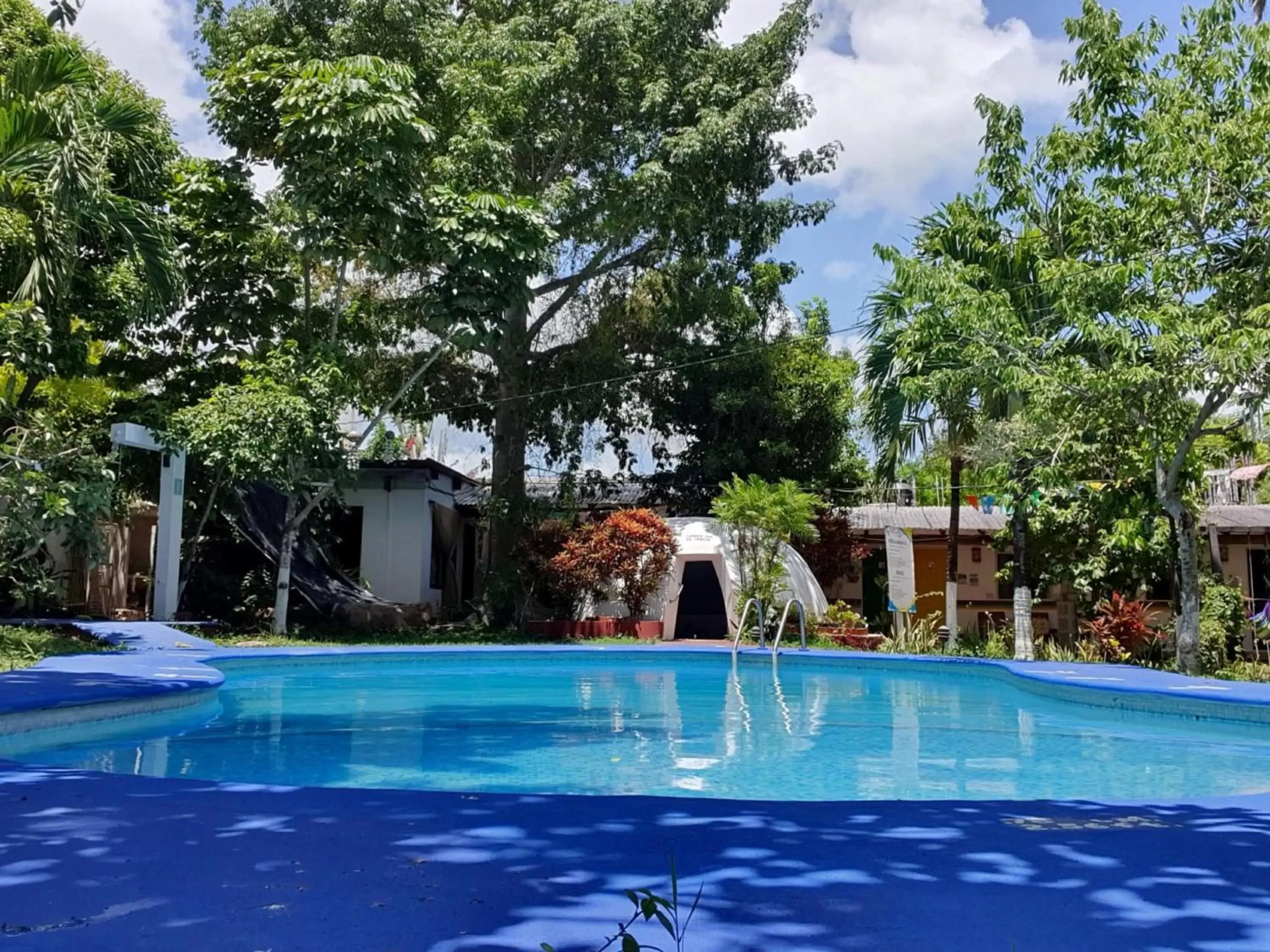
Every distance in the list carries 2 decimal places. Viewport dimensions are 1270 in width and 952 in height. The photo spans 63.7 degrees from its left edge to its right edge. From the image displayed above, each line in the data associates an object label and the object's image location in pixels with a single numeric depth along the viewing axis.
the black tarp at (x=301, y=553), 17.78
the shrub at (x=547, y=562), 18.22
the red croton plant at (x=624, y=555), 17.84
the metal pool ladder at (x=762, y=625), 14.54
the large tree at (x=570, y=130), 16.98
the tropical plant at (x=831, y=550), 19.25
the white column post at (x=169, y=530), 15.47
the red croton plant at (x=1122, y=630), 14.71
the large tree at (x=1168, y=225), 10.79
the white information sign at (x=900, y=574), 16.33
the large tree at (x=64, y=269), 8.05
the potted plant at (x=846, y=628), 16.86
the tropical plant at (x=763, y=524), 17.16
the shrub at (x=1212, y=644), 13.30
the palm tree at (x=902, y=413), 14.57
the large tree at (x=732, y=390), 19.66
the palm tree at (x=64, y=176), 7.89
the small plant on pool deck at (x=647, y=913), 1.71
